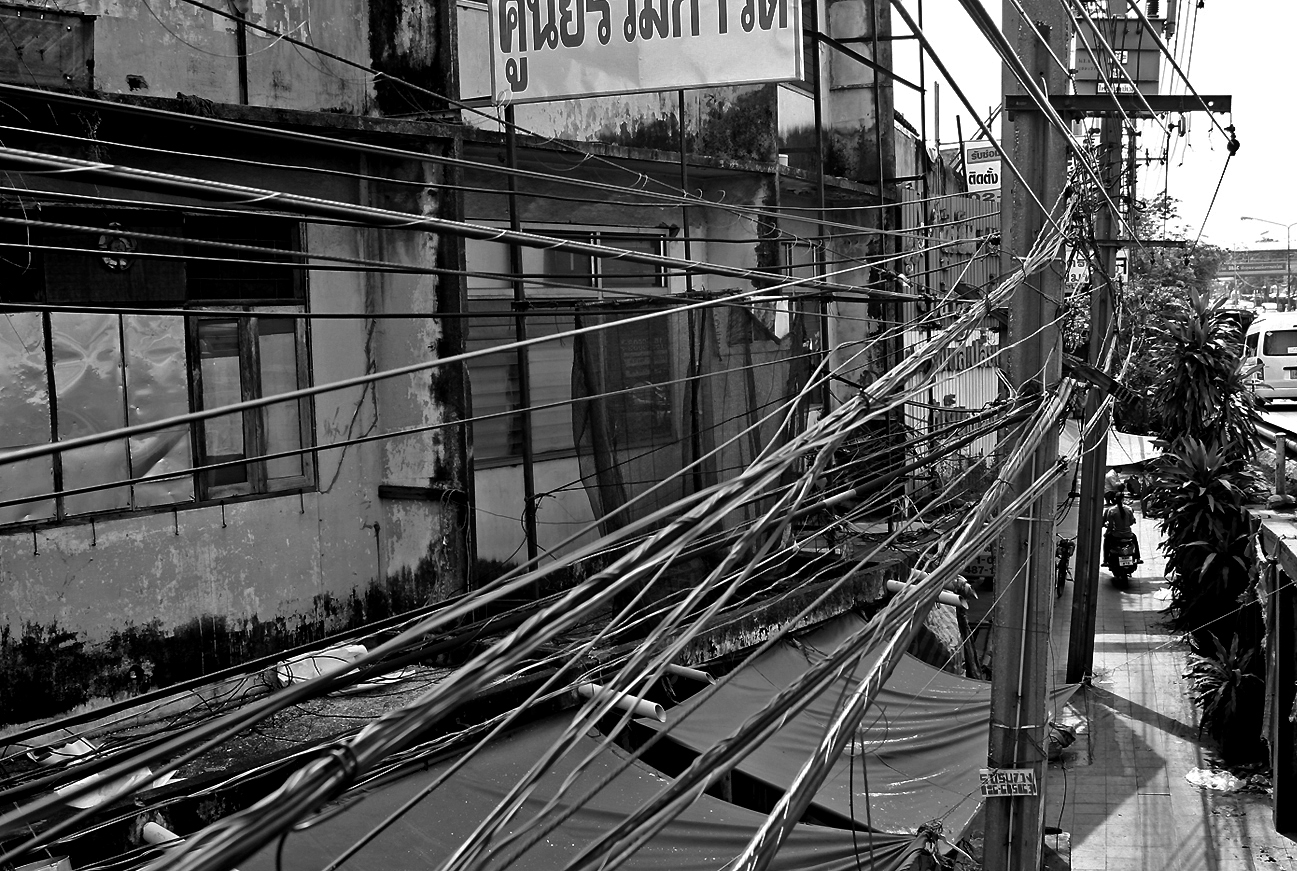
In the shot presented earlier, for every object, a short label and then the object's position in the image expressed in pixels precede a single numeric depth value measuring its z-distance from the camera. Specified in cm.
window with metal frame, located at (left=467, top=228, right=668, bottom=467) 1087
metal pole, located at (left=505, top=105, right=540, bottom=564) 855
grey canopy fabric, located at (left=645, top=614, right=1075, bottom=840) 775
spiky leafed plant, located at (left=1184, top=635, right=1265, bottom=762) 1199
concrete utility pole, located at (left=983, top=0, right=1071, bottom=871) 548
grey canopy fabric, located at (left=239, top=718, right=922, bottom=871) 575
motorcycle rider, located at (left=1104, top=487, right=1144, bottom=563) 1919
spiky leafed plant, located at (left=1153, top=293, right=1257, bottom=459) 1505
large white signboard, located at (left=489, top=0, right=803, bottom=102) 778
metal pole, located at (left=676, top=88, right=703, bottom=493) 955
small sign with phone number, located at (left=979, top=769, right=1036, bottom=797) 554
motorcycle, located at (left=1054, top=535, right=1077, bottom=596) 1805
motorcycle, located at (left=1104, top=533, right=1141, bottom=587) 1925
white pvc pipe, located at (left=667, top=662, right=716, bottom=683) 765
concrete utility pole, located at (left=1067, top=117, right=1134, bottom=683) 1212
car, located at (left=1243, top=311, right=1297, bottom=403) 3234
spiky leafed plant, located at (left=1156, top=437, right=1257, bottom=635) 1355
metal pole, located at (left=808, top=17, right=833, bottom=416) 1186
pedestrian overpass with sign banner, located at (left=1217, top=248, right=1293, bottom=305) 10544
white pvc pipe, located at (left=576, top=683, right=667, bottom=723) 690
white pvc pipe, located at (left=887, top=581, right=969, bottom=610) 1016
